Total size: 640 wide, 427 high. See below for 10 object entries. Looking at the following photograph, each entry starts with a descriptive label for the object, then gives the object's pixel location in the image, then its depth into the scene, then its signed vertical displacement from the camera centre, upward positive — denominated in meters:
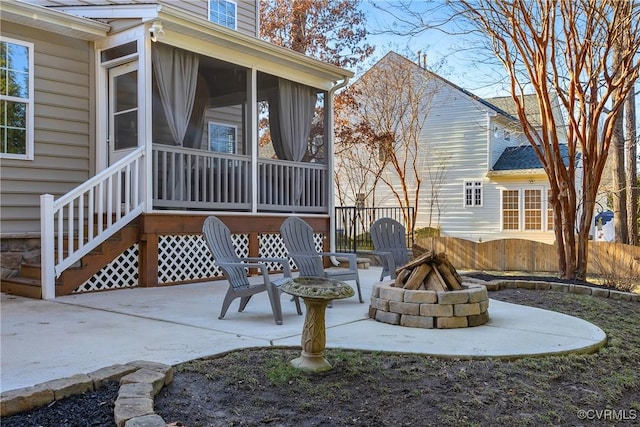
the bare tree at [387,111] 15.41 +3.20
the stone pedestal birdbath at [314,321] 2.96 -0.61
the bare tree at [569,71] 6.72 +1.94
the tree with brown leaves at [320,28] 16.48 +6.05
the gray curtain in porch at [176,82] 6.95 +1.84
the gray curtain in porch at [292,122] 8.82 +1.62
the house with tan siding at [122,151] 6.26 +0.88
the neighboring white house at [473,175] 16.33 +1.29
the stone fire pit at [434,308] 4.23 -0.76
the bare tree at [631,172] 11.23 +0.97
